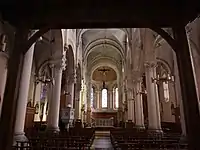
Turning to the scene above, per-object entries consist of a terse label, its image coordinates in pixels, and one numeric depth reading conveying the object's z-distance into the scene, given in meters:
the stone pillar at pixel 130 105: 20.48
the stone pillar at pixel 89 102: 31.05
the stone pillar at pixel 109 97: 36.41
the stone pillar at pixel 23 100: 6.32
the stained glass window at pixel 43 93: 23.34
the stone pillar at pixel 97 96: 36.29
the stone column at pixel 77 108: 20.52
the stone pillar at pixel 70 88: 16.50
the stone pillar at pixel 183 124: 6.24
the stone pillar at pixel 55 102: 11.29
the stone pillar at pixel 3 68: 8.94
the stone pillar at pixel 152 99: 10.75
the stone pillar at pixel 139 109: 16.61
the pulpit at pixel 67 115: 14.55
